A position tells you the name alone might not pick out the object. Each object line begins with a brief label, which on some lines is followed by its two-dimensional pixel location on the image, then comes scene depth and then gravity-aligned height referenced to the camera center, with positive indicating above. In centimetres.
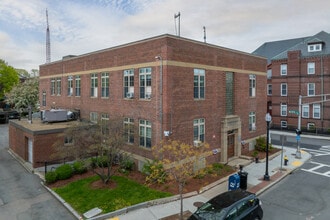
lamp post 1597 -449
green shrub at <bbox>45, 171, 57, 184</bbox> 1535 -451
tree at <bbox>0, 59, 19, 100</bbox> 5656 +730
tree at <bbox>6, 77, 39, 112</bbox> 4509 +259
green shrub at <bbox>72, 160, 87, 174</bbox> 1680 -422
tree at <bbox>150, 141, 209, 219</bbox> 1123 -322
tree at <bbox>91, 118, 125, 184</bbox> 1421 -196
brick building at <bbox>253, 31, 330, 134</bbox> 3491 +381
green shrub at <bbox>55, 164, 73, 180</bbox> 1577 -433
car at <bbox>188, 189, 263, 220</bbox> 939 -420
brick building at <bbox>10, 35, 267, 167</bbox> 1539 +125
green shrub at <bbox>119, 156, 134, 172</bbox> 1712 -413
